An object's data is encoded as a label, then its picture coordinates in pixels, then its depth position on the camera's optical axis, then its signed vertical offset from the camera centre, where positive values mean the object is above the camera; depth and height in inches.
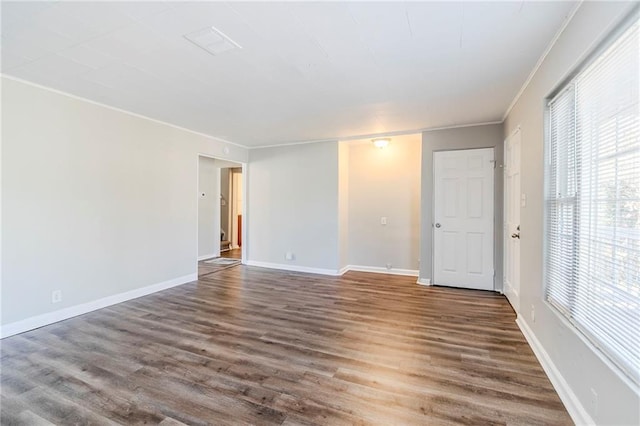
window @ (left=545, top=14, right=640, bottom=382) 52.7 +2.3
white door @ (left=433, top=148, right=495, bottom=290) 174.6 -4.2
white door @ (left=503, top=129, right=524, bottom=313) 135.9 -3.4
